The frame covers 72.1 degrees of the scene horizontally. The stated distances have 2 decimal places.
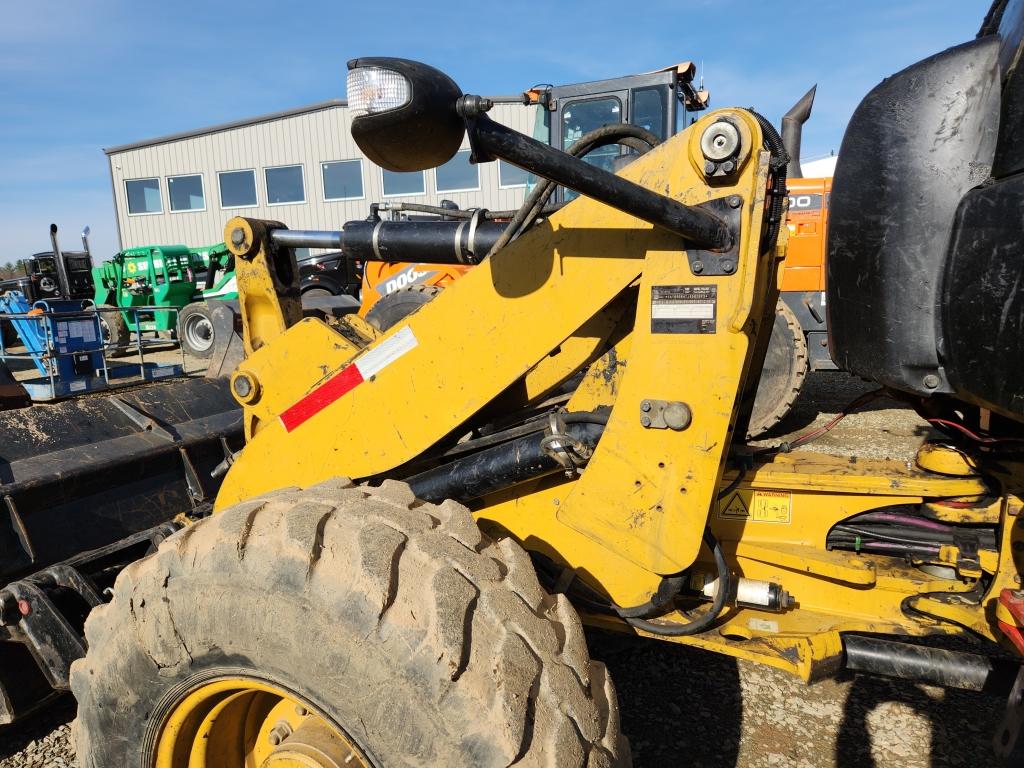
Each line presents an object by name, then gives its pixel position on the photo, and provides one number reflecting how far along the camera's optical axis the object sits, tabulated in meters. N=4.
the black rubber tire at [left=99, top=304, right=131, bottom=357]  14.63
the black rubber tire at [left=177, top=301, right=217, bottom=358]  12.79
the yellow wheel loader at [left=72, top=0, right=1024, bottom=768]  1.39
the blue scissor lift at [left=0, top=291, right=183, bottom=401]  8.34
